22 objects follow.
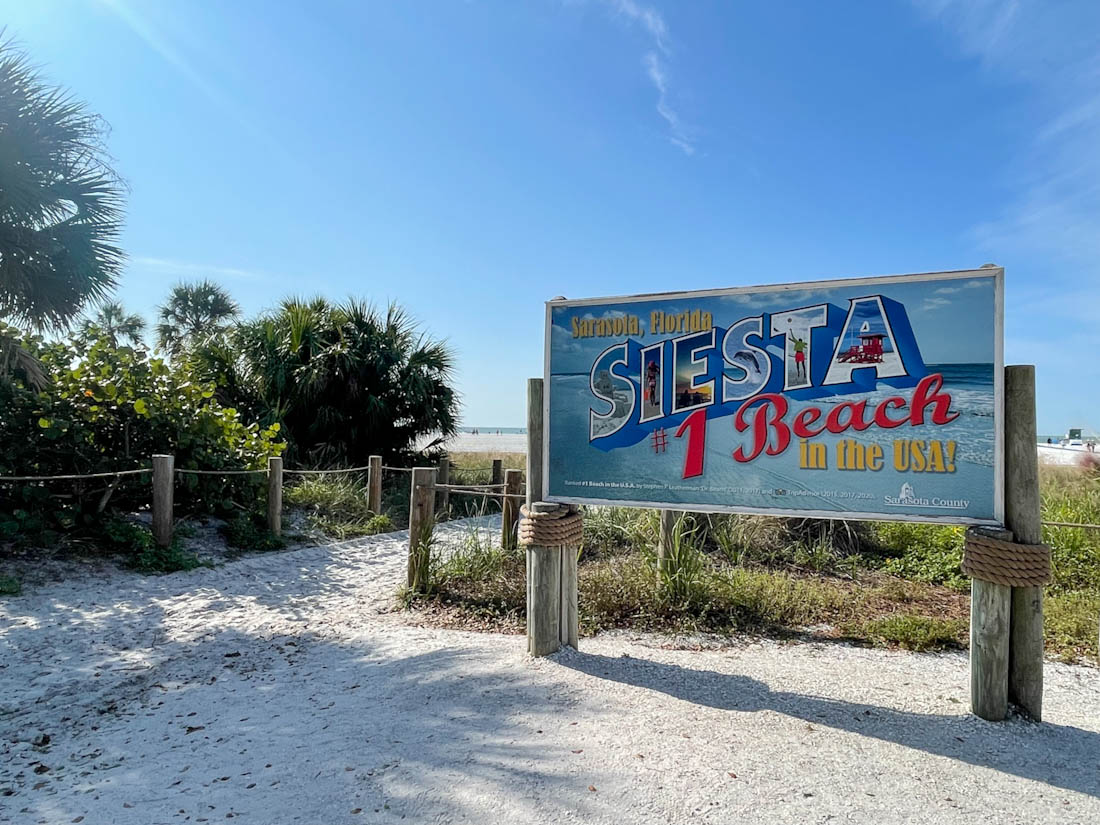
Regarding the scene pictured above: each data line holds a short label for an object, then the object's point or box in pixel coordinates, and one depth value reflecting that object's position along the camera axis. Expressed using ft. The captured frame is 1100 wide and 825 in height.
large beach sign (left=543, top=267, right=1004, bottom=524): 10.53
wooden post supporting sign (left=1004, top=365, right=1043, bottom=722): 10.37
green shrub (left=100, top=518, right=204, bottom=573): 21.89
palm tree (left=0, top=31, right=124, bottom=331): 22.77
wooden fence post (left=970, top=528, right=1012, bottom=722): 10.46
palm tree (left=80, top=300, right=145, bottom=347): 82.69
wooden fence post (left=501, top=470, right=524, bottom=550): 23.82
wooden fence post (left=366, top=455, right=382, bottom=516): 34.32
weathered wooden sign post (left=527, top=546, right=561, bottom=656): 13.07
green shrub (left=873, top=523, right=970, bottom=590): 20.77
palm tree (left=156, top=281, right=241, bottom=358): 78.28
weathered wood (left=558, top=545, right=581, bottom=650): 13.46
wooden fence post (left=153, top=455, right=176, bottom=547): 23.00
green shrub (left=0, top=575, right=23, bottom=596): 18.51
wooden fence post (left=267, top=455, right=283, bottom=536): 27.04
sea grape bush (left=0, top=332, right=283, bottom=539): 22.71
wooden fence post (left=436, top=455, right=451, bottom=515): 35.94
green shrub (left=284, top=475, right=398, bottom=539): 29.71
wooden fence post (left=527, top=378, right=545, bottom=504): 13.80
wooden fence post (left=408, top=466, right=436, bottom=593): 18.83
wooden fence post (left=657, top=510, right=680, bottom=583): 17.16
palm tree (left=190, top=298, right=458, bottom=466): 41.06
